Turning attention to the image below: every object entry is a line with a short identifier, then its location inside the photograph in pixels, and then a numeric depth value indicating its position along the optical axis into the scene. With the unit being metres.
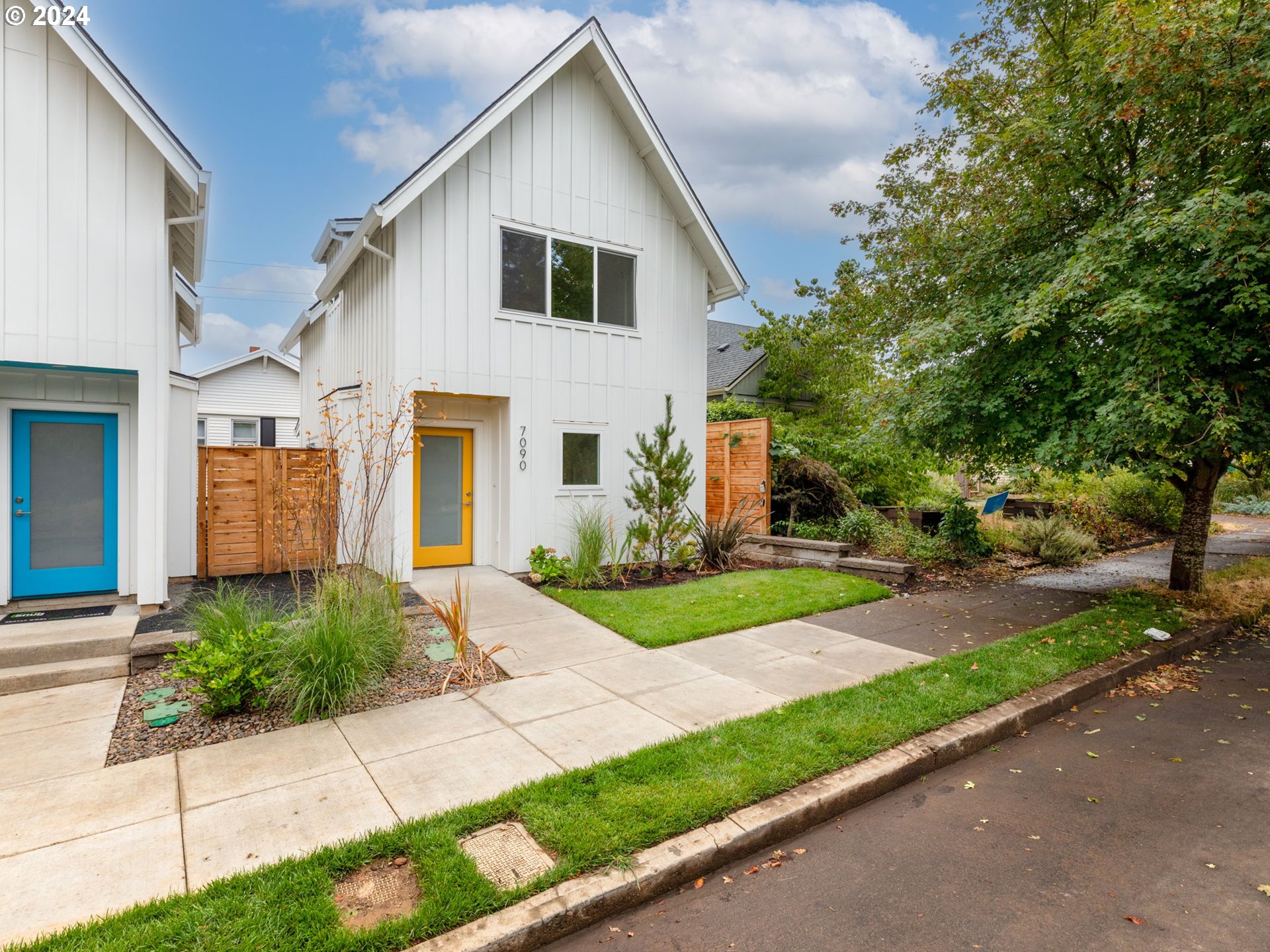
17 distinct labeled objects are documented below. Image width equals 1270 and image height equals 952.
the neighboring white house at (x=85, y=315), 6.28
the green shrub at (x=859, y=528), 11.28
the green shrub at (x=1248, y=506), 19.16
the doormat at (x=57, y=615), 6.48
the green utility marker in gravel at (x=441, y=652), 5.86
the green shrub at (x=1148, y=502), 14.77
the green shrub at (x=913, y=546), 10.38
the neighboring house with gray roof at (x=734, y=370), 20.73
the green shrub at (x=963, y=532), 10.75
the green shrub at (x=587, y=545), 8.99
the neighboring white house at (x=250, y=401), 20.78
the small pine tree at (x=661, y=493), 9.99
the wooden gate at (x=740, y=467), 11.59
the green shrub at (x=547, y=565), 8.95
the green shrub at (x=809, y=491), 11.90
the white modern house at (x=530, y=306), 8.81
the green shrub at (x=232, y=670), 4.44
